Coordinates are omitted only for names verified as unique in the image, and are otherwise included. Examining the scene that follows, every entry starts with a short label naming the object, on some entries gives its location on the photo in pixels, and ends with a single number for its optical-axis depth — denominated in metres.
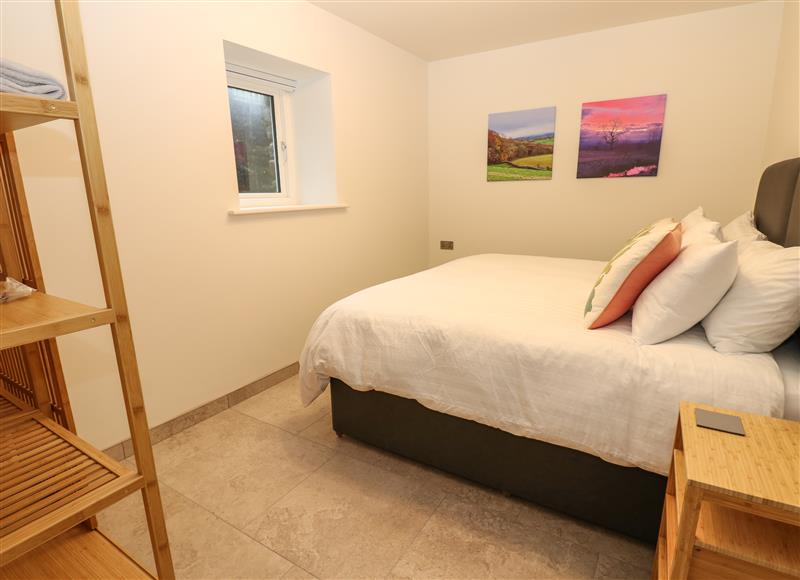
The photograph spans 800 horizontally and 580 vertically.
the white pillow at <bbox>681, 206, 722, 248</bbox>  1.49
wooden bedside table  0.77
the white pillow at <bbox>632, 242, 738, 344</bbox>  1.22
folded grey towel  0.77
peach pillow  1.38
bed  1.21
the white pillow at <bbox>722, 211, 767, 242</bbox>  1.75
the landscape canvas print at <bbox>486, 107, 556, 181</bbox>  3.39
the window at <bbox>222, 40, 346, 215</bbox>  2.65
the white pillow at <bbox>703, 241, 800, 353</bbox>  1.15
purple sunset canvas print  3.02
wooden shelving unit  0.82
